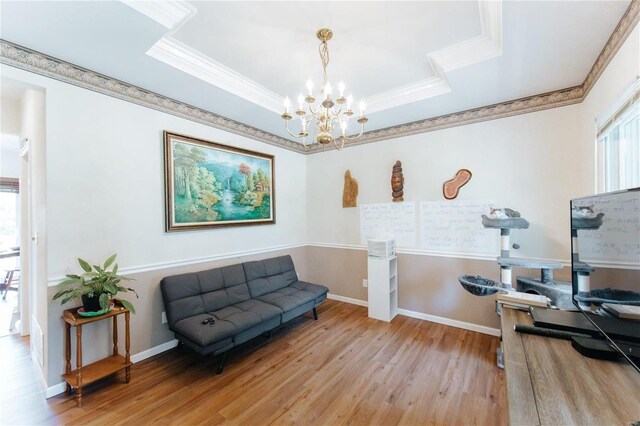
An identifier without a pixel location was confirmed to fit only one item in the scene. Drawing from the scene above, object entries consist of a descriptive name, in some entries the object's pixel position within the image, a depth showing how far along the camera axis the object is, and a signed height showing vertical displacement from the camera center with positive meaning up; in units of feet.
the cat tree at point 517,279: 7.10 -2.14
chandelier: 5.84 +2.54
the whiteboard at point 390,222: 11.50 -0.50
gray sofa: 7.58 -3.37
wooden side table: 6.28 -4.07
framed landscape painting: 8.98 +1.16
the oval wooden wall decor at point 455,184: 10.15 +1.11
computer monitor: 2.98 -0.77
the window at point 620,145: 5.12 +1.52
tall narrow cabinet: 11.11 -3.38
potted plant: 6.37 -1.89
